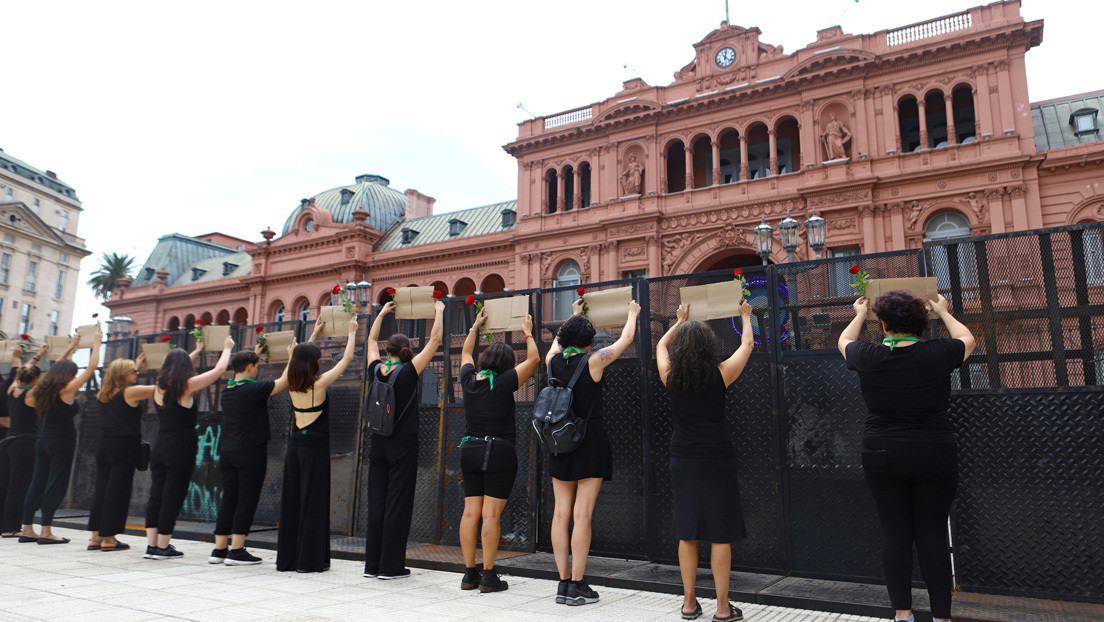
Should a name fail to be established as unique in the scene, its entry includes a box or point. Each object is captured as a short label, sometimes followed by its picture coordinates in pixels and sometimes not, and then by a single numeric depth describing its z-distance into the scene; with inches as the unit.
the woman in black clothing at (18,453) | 344.2
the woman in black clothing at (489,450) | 230.1
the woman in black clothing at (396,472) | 251.0
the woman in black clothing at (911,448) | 165.3
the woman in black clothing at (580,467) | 212.5
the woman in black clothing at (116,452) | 305.3
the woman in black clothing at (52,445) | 328.2
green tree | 2645.2
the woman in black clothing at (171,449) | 286.4
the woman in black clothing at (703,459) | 192.1
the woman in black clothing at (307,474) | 262.8
